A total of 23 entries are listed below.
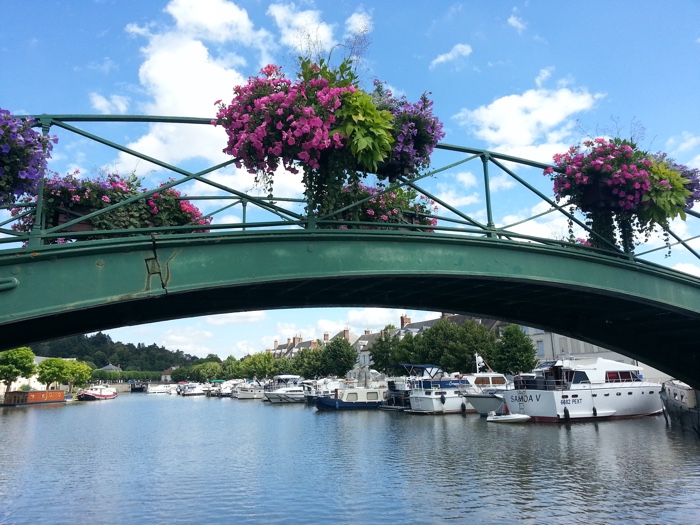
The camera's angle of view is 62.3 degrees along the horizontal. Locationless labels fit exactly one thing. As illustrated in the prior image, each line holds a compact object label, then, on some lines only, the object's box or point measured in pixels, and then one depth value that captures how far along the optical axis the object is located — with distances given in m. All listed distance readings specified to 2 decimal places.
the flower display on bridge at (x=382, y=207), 8.12
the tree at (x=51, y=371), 95.56
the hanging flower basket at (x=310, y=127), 7.03
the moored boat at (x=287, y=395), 71.81
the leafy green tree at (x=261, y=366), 118.94
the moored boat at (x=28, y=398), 76.81
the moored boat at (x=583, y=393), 37.59
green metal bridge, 6.37
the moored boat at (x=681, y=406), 27.83
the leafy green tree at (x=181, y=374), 187.50
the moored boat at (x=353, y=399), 57.41
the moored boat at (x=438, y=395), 47.38
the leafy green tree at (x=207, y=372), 164.96
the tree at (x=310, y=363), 91.75
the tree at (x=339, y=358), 87.38
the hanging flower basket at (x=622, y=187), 9.90
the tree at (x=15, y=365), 79.15
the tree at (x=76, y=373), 99.45
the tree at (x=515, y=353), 54.66
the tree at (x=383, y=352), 74.50
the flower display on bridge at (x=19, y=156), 6.15
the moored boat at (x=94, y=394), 99.56
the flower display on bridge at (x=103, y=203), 7.26
